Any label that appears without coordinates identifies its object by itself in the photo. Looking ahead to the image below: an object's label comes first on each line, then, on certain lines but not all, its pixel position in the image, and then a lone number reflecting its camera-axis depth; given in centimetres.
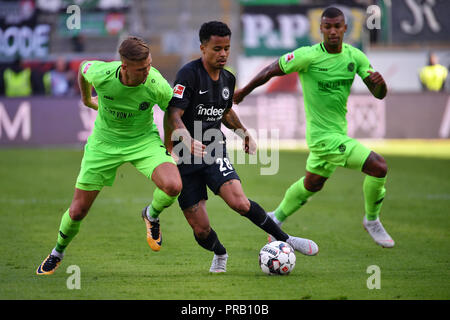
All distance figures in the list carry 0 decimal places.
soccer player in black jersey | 1313
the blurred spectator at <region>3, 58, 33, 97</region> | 4572
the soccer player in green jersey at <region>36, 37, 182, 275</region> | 1298
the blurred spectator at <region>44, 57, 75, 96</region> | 4481
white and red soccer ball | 1310
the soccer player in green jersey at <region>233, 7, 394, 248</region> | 1575
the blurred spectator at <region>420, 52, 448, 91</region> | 4741
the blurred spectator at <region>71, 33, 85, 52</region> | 4859
